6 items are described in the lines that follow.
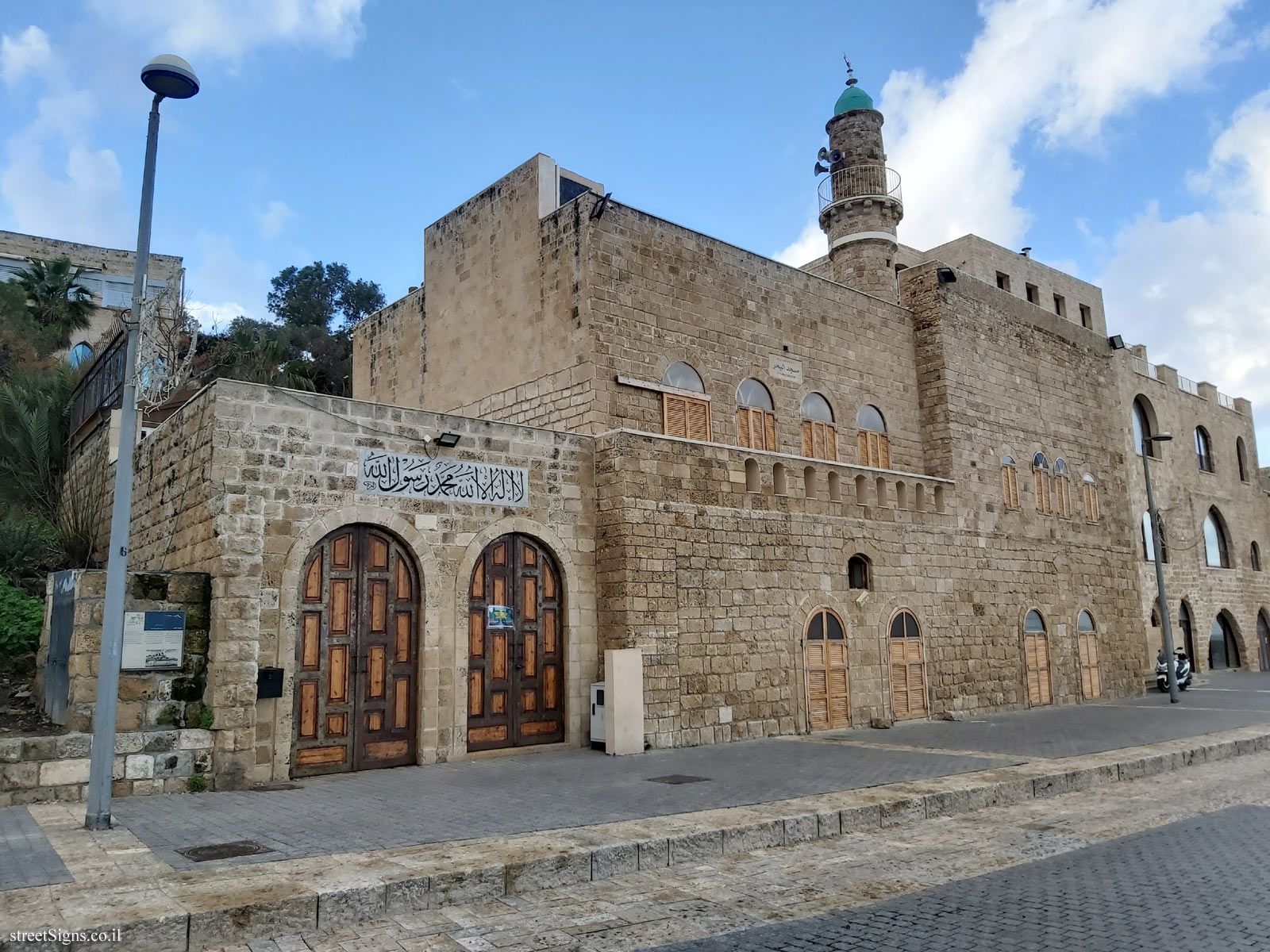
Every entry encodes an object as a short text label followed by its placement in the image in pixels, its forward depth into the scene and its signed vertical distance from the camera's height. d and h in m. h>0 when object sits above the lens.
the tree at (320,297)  44.31 +17.89
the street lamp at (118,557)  6.20 +0.69
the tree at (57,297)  31.75 +12.70
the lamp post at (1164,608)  18.61 +0.45
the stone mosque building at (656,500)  9.44 +1.89
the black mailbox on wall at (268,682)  8.69 -0.33
